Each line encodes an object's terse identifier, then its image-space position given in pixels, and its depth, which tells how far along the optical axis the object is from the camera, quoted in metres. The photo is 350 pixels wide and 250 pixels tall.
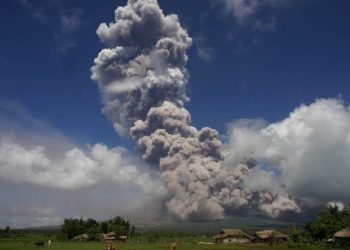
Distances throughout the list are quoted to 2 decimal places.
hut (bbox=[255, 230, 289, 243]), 133.62
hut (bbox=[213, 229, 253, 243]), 141.88
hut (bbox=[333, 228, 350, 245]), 102.66
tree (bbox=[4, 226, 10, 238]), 183.38
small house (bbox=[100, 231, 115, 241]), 146.50
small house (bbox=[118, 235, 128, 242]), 144.25
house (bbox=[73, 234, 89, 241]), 150.38
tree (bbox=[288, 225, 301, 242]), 117.44
